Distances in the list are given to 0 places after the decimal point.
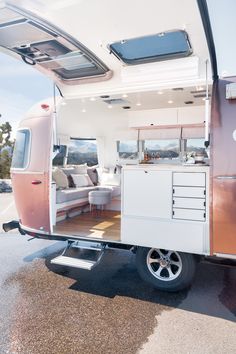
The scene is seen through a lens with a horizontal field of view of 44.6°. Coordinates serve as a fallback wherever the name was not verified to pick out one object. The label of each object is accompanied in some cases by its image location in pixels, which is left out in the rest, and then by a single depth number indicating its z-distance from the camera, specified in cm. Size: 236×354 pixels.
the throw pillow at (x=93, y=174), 797
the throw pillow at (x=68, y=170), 724
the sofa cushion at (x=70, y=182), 704
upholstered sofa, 598
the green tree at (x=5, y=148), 1666
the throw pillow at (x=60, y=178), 648
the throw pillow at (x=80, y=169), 762
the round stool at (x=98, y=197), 620
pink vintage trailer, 273
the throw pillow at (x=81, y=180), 714
